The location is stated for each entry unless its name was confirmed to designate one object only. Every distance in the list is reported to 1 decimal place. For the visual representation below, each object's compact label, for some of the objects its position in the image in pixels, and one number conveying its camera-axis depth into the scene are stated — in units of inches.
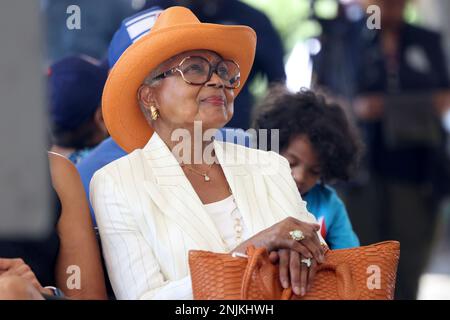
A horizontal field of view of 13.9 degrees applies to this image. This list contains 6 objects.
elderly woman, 214.7
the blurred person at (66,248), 218.4
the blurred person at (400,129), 350.8
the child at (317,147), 269.5
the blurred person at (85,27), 324.9
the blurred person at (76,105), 293.0
